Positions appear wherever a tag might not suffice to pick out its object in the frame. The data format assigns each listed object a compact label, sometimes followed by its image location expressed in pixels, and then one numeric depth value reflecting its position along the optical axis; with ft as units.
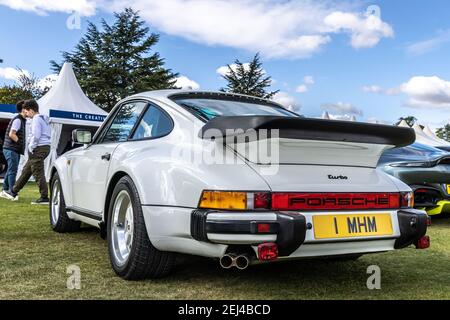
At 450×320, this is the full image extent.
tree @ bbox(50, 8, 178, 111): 130.31
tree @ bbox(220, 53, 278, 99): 158.71
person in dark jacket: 25.94
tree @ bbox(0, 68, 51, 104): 130.00
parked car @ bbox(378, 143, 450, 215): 18.69
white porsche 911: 7.99
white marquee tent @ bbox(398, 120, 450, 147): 60.95
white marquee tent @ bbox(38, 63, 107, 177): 46.42
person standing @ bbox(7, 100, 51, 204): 23.39
